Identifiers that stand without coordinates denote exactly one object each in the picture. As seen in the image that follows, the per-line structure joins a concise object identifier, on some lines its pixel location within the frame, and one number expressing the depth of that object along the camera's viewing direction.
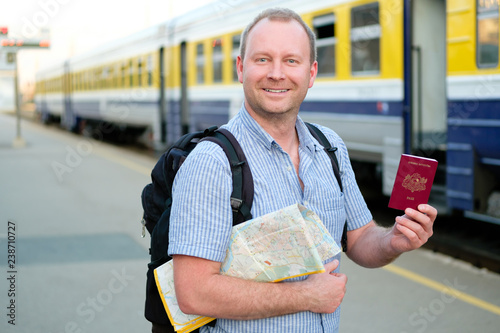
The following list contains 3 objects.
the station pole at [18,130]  20.86
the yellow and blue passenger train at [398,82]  7.23
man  1.97
